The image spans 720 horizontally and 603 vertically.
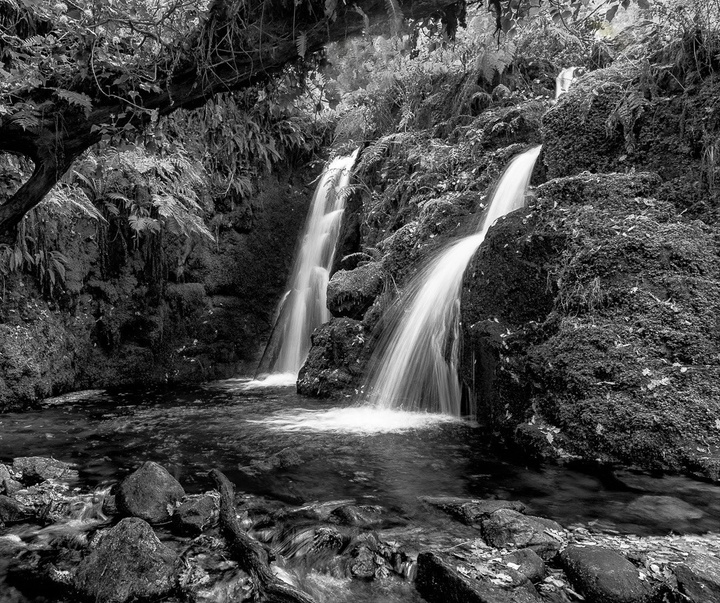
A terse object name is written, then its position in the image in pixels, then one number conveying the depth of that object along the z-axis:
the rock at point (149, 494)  3.31
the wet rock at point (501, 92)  10.60
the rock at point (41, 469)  3.98
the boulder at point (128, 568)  2.48
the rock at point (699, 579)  2.28
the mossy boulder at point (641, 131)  5.41
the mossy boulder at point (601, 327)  4.09
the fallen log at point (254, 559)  2.44
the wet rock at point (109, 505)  3.42
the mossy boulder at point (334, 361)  7.36
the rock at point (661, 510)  3.12
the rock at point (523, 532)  2.78
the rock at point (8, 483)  3.68
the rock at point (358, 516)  3.19
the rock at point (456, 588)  2.30
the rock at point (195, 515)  3.15
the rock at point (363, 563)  2.70
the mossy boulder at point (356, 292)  8.06
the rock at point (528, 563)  2.52
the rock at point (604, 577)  2.32
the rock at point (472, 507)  3.19
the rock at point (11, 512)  3.28
